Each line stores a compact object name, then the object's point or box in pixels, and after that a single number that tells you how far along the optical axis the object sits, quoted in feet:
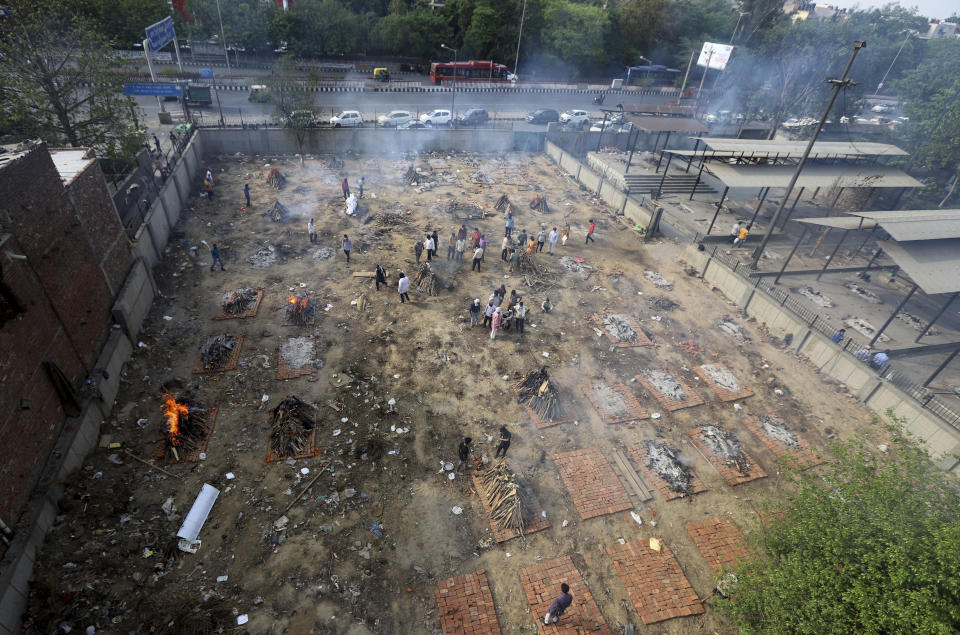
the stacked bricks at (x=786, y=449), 38.47
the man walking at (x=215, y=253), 52.54
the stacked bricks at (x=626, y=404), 40.65
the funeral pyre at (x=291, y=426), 34.42
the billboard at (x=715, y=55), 140.48
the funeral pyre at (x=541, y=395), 39.60
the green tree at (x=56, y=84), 47.91
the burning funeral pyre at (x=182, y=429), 33.19
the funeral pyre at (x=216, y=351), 40.86
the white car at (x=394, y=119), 103.96
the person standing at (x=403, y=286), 49.75
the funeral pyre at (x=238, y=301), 47.60
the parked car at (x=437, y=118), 108.27
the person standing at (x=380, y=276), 52.64
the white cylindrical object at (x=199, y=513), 28.32
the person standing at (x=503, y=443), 33.58
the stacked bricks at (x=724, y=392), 44.04
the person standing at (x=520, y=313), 47.78
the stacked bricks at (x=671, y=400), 42.37
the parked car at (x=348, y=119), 98.94
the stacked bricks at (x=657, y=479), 34.78
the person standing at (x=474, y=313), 48.06
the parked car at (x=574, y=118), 122.93
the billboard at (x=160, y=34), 85.25
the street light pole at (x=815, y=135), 41.98
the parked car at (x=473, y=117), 111.75
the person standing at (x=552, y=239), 63.10
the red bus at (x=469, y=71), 146.20
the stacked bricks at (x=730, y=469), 36.42
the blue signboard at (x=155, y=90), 77.25
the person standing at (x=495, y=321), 45.98
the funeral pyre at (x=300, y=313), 47.21
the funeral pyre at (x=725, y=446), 37.63
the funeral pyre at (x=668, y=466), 35.55
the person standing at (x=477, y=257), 57.27
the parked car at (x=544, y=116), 121.70
